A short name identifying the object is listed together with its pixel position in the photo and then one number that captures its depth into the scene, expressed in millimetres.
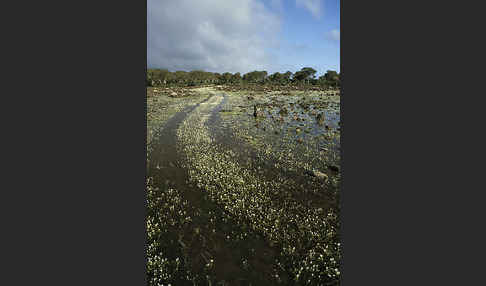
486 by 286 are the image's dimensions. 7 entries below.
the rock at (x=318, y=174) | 12597
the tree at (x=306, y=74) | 146175
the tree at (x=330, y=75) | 135125
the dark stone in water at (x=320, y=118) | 28017
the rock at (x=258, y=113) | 32594
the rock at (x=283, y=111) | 35319
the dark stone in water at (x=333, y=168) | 13848
